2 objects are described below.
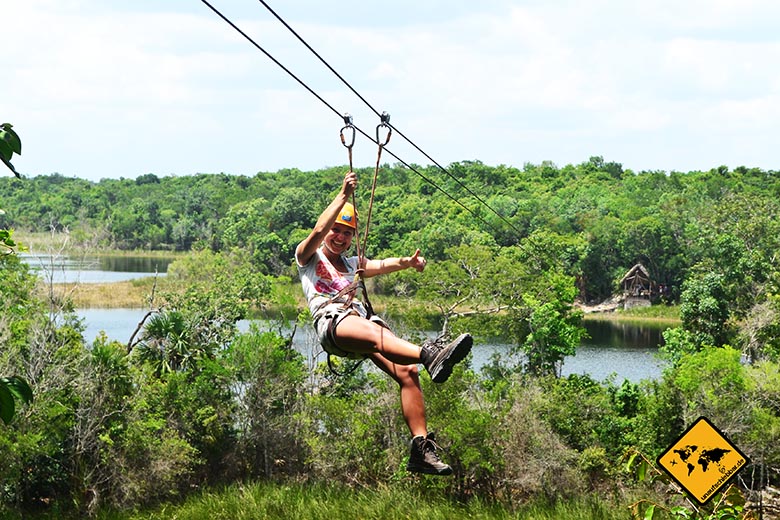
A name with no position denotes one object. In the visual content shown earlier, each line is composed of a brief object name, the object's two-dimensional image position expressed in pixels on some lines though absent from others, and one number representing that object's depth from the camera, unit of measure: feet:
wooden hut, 175.94
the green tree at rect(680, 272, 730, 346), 110.73
